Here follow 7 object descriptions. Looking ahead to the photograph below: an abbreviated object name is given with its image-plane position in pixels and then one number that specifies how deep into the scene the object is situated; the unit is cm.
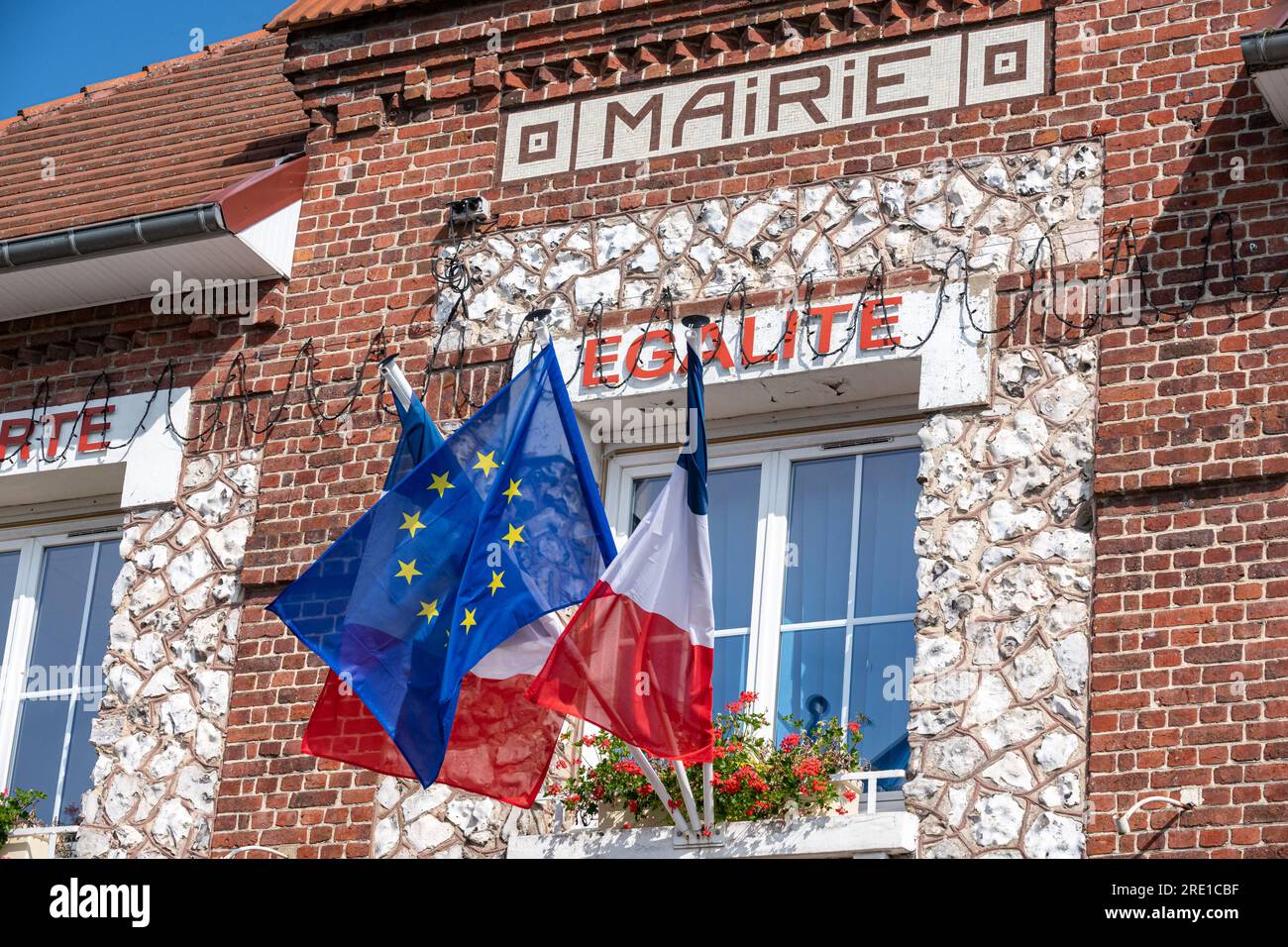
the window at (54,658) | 1204
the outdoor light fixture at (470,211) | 1200
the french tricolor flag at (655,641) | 935
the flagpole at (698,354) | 961
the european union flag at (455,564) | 958
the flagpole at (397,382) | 1065
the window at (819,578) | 1047
